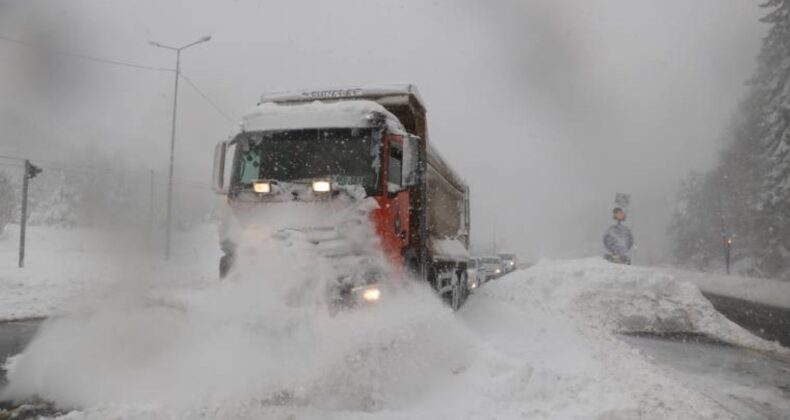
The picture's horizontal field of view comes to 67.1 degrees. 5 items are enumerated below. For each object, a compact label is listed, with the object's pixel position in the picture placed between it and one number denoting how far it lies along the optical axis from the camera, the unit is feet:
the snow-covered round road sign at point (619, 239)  52.80
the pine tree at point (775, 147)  95.66
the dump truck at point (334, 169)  24.75
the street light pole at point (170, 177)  87.30
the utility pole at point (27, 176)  63.26
